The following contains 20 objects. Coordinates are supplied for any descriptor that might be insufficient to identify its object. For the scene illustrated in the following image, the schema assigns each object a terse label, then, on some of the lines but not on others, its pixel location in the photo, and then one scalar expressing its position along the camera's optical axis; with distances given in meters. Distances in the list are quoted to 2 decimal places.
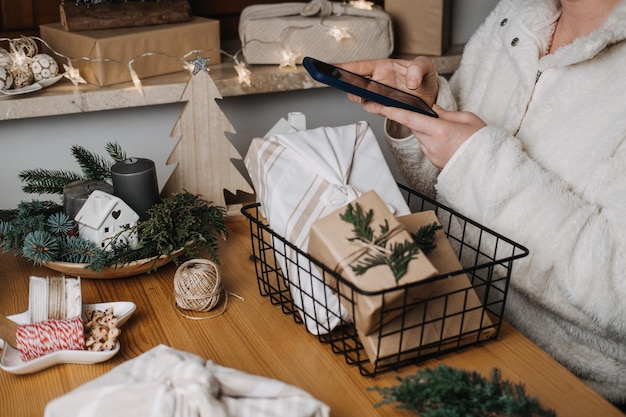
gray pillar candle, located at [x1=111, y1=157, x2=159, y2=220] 1.12
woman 1.00
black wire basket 0.81
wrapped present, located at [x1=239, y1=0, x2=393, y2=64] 1.59
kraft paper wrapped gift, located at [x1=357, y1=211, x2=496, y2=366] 0.83
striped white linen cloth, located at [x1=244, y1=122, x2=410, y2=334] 0.93
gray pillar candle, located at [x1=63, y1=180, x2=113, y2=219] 1.12
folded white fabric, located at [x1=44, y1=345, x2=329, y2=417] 0.68
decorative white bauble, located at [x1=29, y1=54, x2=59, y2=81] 1.42
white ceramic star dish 0.84
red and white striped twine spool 0.86
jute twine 0.99
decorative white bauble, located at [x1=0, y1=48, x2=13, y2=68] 1.37
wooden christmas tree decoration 1.34
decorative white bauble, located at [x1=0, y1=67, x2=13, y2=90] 1.34
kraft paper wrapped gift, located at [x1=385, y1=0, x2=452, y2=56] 1.74
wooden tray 1.06
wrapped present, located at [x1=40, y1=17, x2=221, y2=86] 1.43
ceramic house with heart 1.06
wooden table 0.81
